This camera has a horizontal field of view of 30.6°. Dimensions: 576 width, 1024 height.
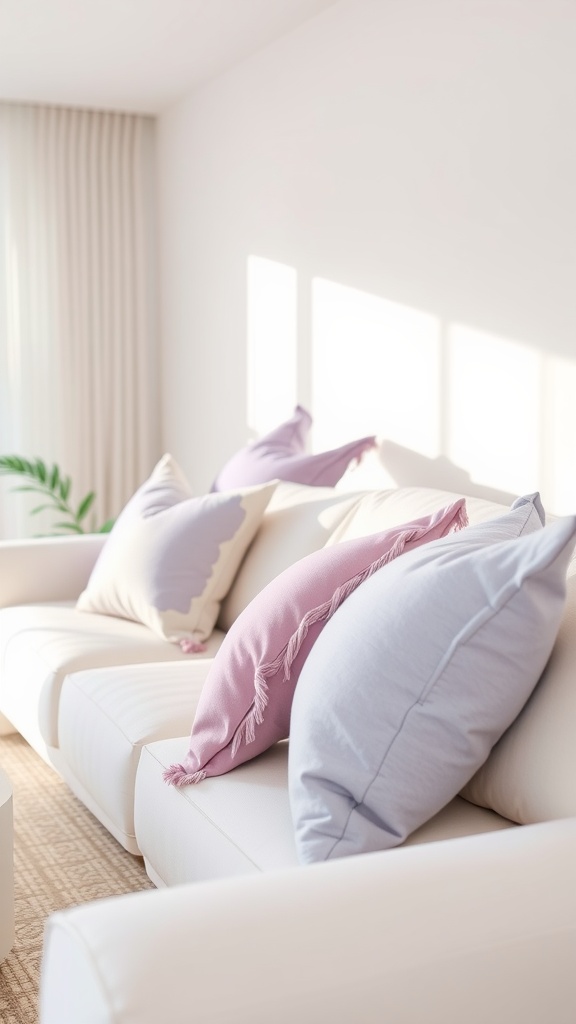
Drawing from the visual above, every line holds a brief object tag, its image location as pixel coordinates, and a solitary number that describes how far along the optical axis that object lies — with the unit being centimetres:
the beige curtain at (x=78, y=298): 483
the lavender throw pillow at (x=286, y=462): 324
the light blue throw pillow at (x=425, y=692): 133
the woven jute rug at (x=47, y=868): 189
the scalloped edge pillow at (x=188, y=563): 284
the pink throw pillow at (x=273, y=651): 171
